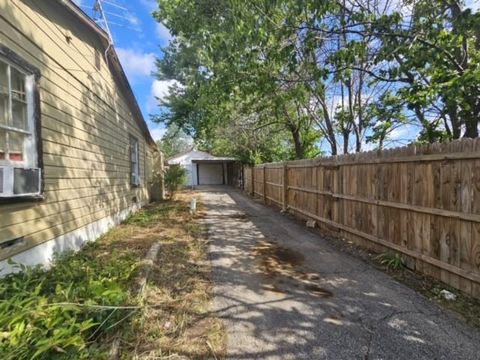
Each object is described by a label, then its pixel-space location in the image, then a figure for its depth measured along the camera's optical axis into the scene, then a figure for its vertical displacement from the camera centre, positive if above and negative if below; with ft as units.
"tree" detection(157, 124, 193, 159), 195.65 +23.82
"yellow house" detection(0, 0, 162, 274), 11.63 +2.37
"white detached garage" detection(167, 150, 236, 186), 106.69 +1.85
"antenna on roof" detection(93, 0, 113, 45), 20.25 +11.09
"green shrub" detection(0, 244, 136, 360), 6.79 -3.60
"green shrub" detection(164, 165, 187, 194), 51.78 -0.19
